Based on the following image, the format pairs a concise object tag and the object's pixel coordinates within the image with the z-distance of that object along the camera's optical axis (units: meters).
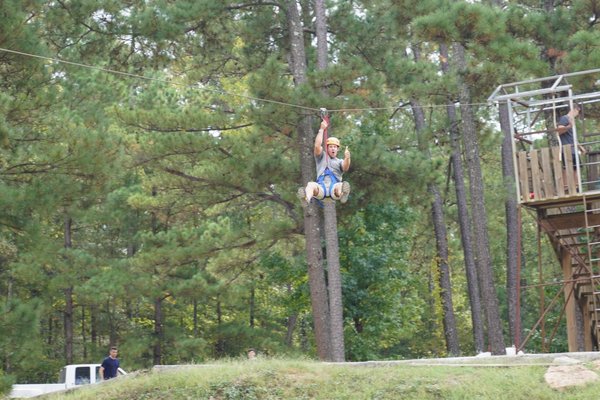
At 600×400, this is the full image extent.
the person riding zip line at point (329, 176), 16.95
